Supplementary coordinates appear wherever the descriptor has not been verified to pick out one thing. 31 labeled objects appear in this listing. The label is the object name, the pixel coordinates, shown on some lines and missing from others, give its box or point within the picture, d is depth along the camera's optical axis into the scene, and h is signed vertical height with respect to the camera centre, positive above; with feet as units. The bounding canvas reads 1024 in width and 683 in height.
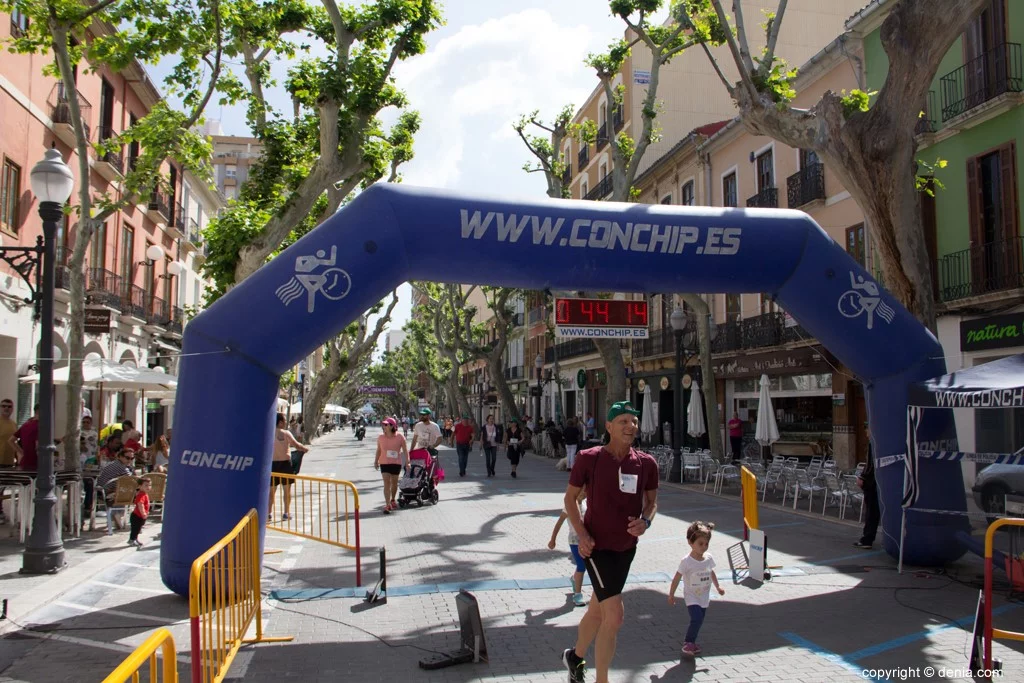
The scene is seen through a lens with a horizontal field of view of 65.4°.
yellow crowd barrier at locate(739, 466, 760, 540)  26.21 -3.28
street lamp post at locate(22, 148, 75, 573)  26.78 +0.78
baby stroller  46.34 -4.38
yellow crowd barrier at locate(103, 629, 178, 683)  8.29 -2.78
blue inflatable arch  22.72 +3.58
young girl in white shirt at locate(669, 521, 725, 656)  18.43 -4.15
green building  49.29 +13.05
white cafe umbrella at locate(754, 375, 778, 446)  55.93 -1.55
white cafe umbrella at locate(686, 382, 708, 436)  67.72 -1.26
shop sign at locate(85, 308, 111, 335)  48.01 +5.47
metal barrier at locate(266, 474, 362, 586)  28.43 -5.78
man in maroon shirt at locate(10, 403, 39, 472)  38.19 -1.55
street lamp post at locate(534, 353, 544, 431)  118.32 +5.57
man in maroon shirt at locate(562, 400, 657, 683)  15.48 -2.38
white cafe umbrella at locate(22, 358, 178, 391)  41.75 +1.90
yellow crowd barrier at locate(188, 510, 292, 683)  13.33 -3.93
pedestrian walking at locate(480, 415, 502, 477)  69.94 -3.35
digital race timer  44.45 +5.16
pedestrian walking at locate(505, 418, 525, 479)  68.64 -3.35
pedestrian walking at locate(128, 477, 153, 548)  32.35 -4.25
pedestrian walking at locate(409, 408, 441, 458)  46.09 -1.58
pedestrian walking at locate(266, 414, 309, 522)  40.55 -2.20
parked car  33.06 -3.78
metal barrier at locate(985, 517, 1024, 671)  16.11 -4.26
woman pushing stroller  42.65 -2.56
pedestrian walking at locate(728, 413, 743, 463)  75.97 -3.18
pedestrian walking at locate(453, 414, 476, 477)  68.33 -2.96
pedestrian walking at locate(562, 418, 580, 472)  69.46 -2.85
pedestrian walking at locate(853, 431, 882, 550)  31.22 -4.20
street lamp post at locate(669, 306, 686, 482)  61.11 -0.12
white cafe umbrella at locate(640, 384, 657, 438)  79.92 -1.61
